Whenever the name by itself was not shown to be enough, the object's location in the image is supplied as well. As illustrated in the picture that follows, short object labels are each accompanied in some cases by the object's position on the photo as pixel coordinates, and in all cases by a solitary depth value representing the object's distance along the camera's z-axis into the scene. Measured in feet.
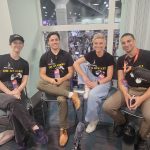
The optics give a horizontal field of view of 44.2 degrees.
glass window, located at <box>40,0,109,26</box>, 10.03
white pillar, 10.34
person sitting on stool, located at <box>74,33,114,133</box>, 7.21
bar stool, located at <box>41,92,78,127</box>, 7.46
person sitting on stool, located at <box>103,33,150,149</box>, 6.45
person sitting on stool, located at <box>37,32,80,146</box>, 7.20
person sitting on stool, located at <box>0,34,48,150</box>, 6.46
